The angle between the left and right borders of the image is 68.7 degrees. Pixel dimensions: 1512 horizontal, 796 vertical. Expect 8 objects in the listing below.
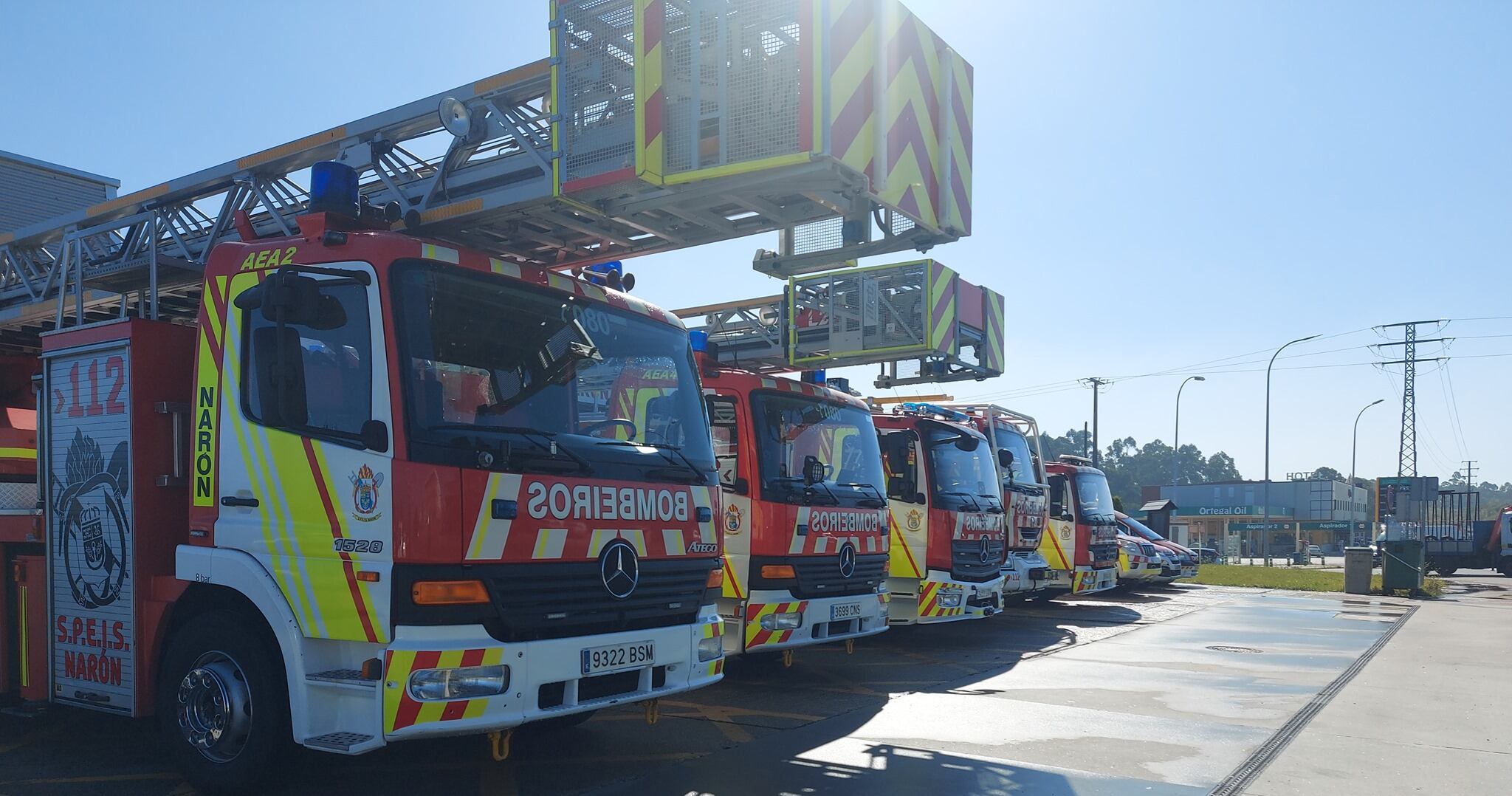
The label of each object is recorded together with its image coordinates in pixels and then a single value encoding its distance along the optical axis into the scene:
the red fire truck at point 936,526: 10.73
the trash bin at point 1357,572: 21.98
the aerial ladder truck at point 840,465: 8.30
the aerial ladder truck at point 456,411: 4.70
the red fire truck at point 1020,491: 13.29
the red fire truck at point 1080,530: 16.12
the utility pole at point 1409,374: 45.09
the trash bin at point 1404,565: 21.52
